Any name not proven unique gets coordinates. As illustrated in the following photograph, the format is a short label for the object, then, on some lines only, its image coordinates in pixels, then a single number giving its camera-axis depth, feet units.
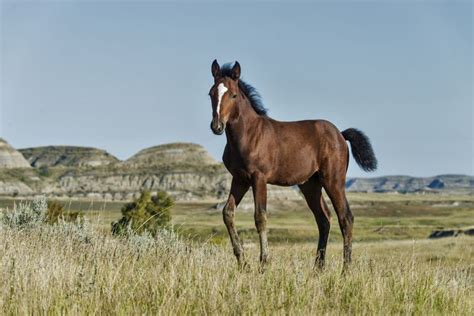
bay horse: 55.59
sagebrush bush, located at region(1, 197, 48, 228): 77.38
